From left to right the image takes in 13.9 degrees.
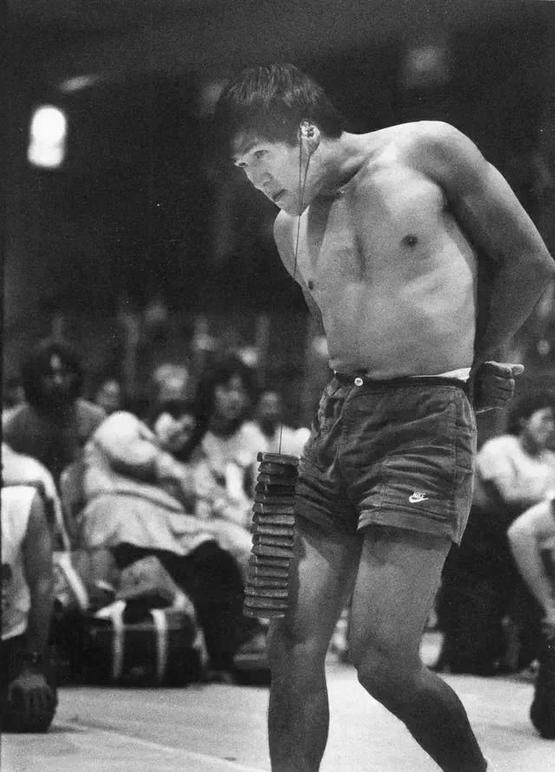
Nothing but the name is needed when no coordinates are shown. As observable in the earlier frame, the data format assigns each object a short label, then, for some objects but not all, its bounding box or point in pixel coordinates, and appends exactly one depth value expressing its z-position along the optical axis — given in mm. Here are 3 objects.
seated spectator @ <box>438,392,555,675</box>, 5035
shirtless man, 4155
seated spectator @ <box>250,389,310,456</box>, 4979
